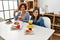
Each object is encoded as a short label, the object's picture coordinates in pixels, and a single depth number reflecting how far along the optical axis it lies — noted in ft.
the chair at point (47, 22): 7.20
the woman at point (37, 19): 7.28
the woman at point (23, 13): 9.27
